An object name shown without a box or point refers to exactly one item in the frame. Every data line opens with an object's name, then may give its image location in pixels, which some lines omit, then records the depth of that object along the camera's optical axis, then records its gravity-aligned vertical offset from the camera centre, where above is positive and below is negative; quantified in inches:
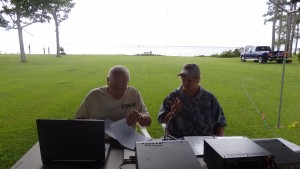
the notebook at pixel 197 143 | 55.0 -21.3
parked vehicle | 598.7 -8.1
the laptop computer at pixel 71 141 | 47.9 -17.0
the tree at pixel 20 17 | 551.4 +80.7
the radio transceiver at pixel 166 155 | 39.2 -16.8
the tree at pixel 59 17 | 769.6 +105.4
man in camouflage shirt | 87.2 -20.7
